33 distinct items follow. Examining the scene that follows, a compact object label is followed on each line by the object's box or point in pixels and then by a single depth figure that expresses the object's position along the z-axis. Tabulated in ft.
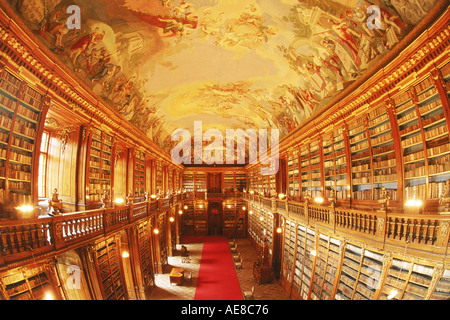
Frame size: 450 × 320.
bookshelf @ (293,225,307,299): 34.04
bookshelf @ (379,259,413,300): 17.02
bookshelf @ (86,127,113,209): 27.45
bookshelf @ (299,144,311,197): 36.55
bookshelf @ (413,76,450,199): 16.11
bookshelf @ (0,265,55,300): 16.25
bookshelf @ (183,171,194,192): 88.99
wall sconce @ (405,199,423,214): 16.51
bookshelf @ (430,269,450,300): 14.39
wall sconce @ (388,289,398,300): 15.08
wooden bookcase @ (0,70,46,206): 16.30
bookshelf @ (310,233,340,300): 25.81
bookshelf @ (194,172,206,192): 88.67
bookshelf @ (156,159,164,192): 56.61
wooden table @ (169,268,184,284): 41.83
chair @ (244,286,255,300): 34.66
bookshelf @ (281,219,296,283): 38.06
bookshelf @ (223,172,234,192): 88.63
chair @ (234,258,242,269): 49.57
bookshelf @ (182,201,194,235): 84.64
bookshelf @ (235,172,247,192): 89.35
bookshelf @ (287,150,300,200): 40.88
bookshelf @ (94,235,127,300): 25.41
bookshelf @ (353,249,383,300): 19.51
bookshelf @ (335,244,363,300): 22.22
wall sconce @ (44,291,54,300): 16.99
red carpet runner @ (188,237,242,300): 38.14
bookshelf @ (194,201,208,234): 84.64
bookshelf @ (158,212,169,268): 49.24
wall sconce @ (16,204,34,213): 15.75
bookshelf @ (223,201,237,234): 83.61
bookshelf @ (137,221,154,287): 36.84
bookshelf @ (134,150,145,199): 42.60
